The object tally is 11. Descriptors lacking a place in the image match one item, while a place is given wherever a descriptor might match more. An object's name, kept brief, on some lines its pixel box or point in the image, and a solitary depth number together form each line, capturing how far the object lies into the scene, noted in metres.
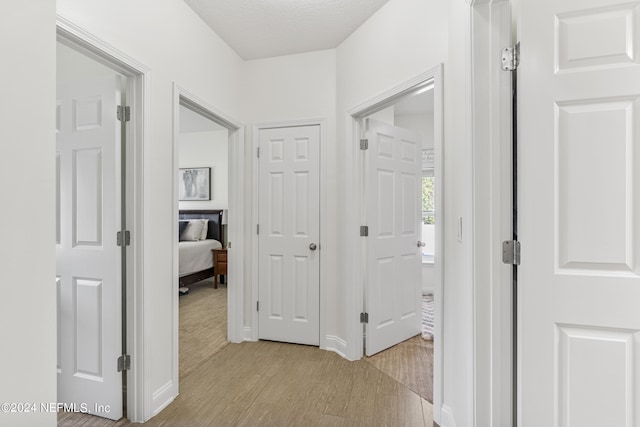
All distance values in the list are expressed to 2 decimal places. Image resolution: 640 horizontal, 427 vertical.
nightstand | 5.18
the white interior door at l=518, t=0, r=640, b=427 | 1.03
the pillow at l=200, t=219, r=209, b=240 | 5.47
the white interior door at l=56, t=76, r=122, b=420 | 1.83
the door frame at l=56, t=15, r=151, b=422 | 1.83
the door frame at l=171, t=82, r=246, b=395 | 2.99
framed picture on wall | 5.91
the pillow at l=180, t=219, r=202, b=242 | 5.33
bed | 4.62
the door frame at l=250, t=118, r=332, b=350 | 2.85
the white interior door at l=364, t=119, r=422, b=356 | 2.65
